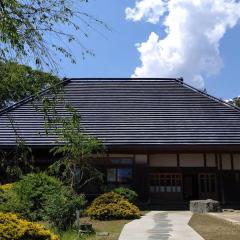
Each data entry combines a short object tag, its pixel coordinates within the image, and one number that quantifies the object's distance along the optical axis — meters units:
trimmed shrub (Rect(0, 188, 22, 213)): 9.31
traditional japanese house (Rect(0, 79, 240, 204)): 16.87
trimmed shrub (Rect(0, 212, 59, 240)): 5.08
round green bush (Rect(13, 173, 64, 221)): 9.89
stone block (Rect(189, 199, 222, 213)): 13.72
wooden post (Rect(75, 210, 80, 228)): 8.69
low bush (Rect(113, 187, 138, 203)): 14.16
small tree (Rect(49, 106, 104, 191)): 12.73
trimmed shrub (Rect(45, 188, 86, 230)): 8.48
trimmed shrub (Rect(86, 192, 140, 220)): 11.88
